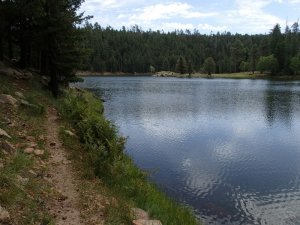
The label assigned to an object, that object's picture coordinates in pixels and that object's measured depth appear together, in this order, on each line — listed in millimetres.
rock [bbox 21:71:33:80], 21179
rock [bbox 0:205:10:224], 6368
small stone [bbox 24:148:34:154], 10148
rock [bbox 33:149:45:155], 10260
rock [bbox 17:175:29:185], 8082
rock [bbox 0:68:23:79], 20404
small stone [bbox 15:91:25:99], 16320
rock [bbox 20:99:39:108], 15160
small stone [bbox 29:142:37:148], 10706
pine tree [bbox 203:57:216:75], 132240
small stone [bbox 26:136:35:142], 11293
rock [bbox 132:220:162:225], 7794
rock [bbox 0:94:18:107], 14386
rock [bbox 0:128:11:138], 10363
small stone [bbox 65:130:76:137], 12780
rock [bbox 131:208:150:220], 8329
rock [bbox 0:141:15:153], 9504
